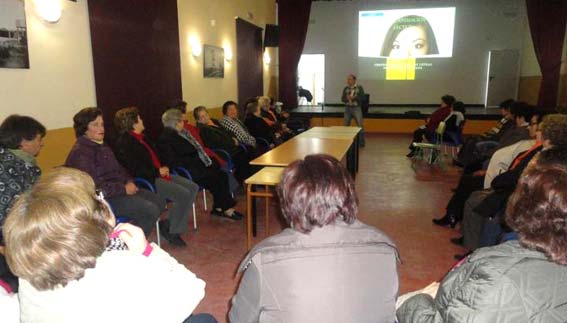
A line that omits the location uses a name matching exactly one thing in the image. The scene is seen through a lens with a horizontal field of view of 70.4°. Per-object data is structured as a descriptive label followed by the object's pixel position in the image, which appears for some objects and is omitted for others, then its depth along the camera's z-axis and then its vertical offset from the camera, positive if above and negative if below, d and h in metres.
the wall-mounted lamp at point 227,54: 7.11 +0.63
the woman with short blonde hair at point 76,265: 1.04 -0.48
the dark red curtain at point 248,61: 7.86 +0.59
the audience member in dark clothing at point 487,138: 5.30 -0.66
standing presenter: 8.01 -0.25
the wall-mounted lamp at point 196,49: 5.86 +0.59
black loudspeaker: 9.23 +1.21
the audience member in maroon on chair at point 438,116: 6.42 -0.43
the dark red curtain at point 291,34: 9.73 +1.33
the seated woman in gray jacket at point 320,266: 1.19 -0.52
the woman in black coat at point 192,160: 3.85 -0.68
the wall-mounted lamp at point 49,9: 3.21 +0.64
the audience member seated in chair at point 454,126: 6.09 -0.55
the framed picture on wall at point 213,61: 6.30 +0.45
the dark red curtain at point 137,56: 4.00 +0.37
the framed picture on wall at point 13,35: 2.91 +0.40
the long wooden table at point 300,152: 3.24 -0.61
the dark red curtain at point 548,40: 8.73 +1.07
